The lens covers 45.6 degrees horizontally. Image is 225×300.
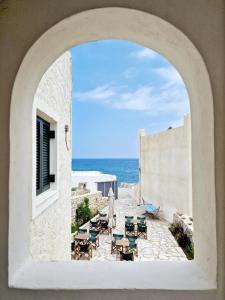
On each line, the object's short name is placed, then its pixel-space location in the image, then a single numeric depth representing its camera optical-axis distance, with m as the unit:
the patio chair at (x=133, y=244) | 7.41
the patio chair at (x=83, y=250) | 7.33
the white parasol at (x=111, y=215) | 9.98
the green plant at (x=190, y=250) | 7.37
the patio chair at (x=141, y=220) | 9.98
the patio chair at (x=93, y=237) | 8.08
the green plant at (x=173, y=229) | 9.68
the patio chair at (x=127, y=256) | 6.69
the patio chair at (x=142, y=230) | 9.20
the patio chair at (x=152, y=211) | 12.41
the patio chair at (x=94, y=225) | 10.19
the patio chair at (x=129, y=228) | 9.49
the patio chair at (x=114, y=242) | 7.83
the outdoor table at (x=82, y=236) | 7.66
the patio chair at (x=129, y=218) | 10.47
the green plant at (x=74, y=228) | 10.43
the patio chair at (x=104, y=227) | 10.14
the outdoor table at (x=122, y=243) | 7.39
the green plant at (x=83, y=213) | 12.09
